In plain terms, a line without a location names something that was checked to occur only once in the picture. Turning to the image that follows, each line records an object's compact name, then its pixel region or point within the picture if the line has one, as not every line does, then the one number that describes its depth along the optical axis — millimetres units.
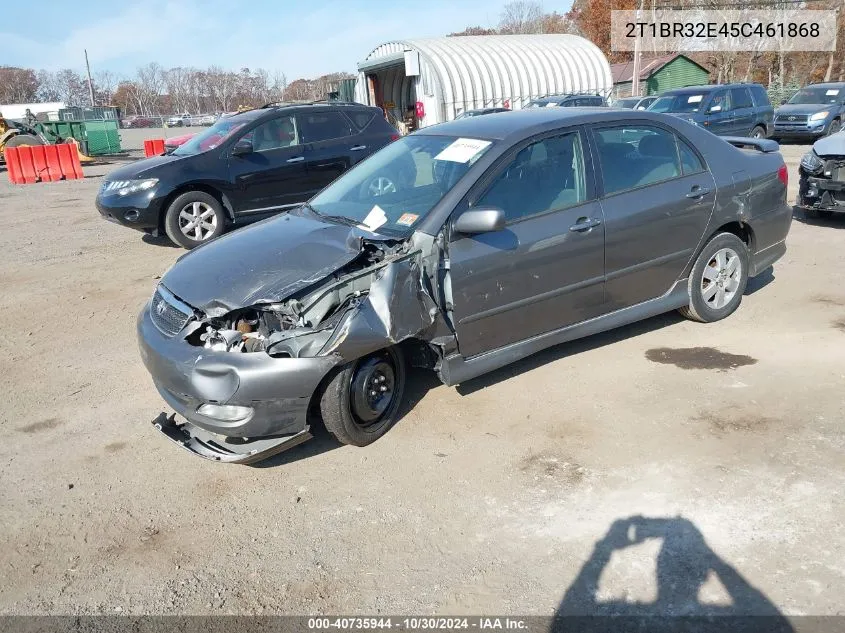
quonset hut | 27156
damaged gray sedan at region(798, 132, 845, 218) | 7902
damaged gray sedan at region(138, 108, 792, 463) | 3547
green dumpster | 25211
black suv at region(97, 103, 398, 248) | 8562
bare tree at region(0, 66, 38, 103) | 93188
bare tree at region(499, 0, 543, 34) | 78125
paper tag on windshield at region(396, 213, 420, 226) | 4059
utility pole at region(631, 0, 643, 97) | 30514
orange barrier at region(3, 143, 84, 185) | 18172
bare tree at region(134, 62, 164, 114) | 100812
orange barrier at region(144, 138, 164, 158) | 21672
